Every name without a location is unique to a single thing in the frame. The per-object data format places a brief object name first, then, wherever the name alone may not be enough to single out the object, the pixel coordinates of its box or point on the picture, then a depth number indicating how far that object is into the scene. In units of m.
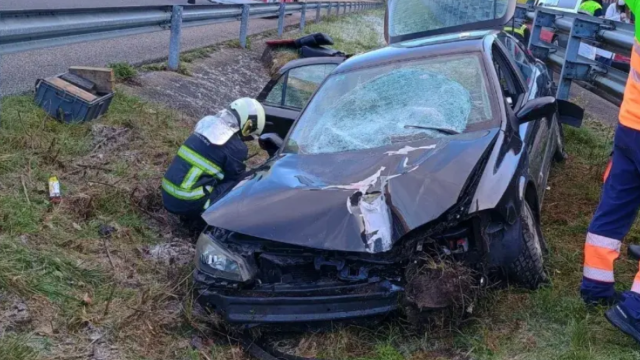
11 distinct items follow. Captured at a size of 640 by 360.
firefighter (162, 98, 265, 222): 4.88
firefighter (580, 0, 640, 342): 3.65
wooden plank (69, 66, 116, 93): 6.36
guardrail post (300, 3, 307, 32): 18.22
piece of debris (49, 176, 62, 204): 4.71
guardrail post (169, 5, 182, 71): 8.33
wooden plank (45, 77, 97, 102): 5.89
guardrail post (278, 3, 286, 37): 15.15
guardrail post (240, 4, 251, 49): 11.61
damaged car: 3.44
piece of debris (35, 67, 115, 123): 5.84
